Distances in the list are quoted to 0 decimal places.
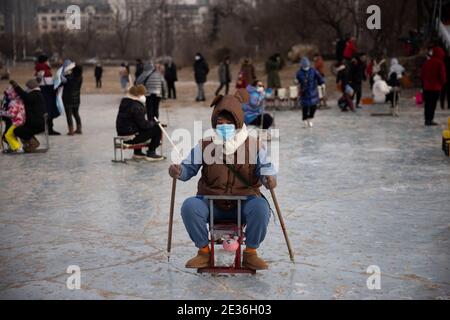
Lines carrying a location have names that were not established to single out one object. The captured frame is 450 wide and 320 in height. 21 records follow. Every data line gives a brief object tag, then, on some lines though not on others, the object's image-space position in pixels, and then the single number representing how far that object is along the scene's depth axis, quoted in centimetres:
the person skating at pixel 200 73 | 2481
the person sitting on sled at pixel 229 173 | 545
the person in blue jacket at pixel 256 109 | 1441
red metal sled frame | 540
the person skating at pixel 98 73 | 3509
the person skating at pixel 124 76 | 2523
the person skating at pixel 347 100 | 2033
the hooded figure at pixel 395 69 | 1925
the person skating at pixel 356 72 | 2014
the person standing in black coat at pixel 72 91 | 1513
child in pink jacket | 1261
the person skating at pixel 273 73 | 2278
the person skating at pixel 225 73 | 2498
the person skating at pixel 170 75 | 2630
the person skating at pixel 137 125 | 1130
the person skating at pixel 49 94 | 1575
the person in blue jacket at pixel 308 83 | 1547
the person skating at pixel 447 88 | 1920
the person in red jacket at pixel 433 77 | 1545
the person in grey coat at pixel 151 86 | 1548
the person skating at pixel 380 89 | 1933
